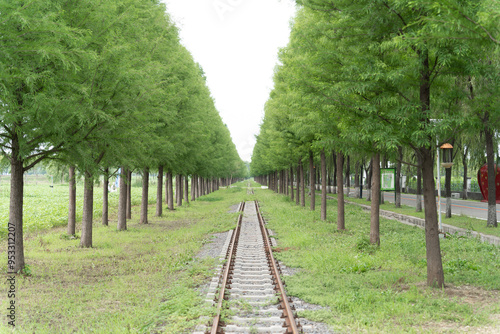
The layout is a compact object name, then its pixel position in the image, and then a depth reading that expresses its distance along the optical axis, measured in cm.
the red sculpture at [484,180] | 2351
